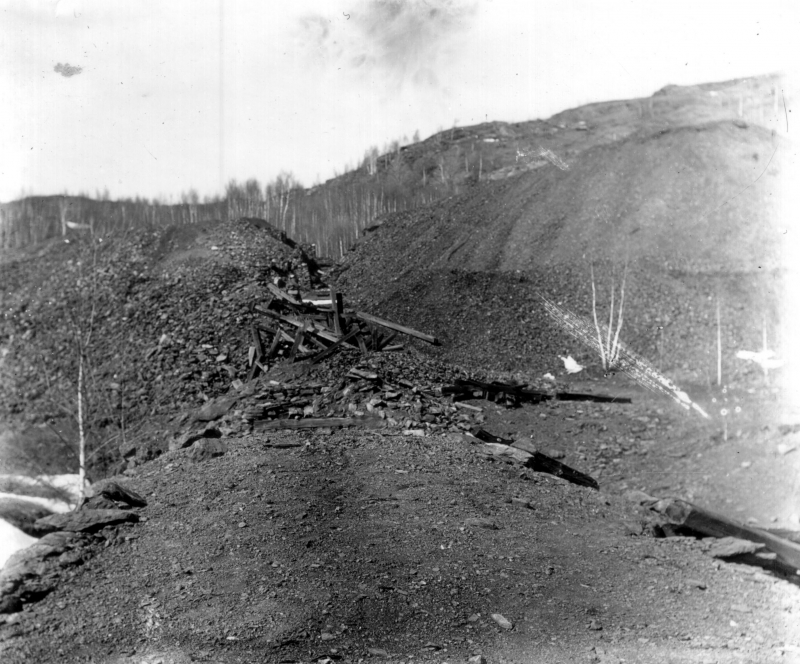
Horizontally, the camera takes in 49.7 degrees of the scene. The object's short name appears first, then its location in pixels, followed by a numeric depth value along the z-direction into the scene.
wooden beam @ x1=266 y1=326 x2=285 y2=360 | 13.36
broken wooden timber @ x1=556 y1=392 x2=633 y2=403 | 14.02
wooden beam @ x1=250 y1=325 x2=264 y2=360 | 13.70
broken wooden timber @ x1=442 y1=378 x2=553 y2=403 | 12.71
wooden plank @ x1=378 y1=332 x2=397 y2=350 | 13.21
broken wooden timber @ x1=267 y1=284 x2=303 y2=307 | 14.22
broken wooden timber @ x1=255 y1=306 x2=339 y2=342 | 12.41
